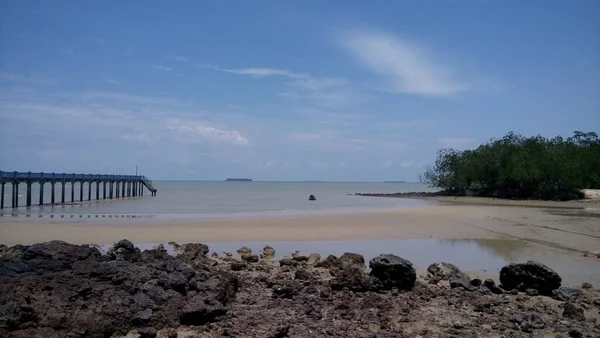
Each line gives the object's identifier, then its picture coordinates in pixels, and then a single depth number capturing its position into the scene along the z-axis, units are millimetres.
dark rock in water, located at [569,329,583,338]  8836
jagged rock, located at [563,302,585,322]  9969
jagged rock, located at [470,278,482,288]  12586
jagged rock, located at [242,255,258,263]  16328
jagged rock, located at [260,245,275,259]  17742
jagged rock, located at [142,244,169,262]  13969
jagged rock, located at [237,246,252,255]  18328
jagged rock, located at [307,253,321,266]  15945
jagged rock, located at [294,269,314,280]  12938
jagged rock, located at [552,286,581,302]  11461
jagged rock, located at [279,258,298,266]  15539
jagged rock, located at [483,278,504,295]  12094
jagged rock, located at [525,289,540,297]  11852
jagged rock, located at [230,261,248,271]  14665
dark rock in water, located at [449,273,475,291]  12305
